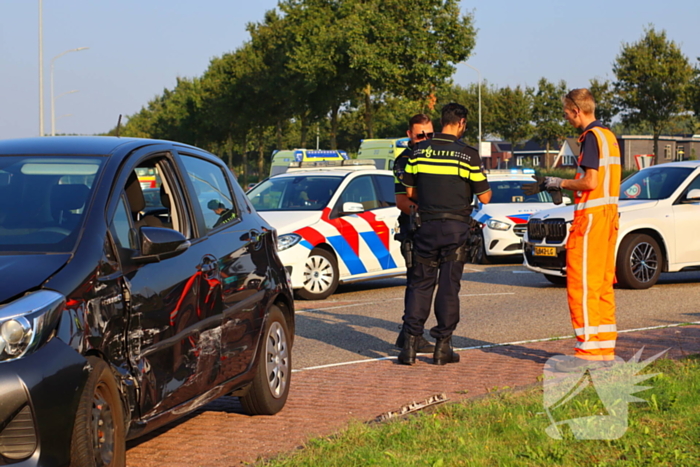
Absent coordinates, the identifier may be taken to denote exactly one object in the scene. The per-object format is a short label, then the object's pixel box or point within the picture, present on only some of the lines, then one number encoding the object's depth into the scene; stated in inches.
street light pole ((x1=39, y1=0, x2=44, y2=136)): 1398.1
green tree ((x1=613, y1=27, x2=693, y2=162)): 1769.2
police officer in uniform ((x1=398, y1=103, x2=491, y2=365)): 280.2
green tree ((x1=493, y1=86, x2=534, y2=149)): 2913.4
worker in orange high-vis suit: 255.6
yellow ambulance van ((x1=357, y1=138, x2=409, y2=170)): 1245.7
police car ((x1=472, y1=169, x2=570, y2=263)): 653.3
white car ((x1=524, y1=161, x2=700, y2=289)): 478.6
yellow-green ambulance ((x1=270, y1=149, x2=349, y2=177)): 1013.2
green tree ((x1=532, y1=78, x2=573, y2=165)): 2847.0
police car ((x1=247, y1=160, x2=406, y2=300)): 469.7
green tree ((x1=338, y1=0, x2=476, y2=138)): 1610.5
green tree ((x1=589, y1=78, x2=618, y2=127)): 1845.5
